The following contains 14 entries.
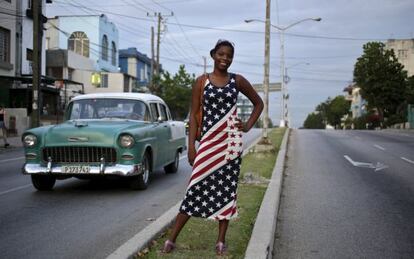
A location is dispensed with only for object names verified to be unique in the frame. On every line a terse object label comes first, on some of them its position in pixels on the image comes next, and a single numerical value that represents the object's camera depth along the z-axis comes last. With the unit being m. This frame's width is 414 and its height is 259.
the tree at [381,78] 57.69
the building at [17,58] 29.02
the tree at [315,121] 152.50
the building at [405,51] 87.33
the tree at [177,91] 54.38
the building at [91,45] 45.94
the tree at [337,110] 118.50
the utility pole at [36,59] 20.72
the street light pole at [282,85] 30.87
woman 4.53
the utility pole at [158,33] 42.93
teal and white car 8.49
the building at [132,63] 61.58
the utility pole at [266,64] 16.84
